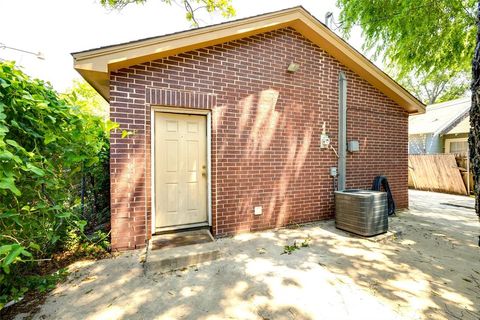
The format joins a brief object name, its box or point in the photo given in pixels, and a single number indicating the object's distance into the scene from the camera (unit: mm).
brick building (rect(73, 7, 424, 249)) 3404
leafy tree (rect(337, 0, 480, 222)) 4840
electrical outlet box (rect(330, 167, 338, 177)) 5000
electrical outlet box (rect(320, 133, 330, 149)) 4859
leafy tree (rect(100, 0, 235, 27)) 7305
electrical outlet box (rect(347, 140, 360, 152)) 5109
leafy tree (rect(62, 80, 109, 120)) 17453
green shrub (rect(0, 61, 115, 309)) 1726
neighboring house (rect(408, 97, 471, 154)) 11414
